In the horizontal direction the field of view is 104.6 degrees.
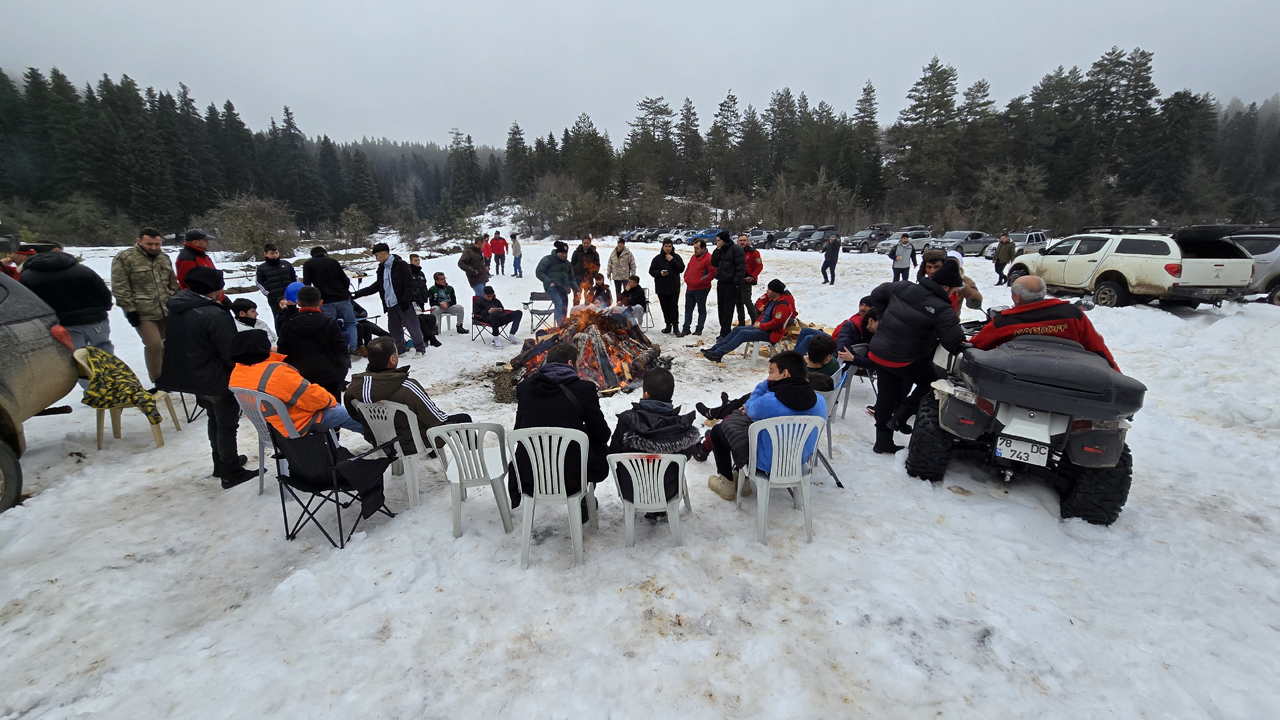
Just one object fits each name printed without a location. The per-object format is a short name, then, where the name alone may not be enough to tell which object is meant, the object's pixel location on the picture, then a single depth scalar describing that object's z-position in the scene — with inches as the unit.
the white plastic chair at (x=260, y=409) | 134.0
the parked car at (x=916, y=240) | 1035.4
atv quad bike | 125.2
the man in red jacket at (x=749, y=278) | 367.9
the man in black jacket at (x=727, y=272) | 339.9
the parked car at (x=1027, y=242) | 797.9
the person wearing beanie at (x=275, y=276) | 287.4
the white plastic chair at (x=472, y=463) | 127.6
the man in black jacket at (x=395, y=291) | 303.7
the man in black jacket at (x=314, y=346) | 180.9
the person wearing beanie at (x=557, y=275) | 361.4
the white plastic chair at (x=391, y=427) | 147.7
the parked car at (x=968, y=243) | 974.4
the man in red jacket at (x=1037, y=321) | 148.3
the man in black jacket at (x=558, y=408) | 122.5
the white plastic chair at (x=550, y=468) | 117.2
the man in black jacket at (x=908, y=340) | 163.6
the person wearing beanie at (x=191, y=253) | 217.1
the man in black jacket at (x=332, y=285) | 271.7
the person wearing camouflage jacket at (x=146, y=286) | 213.5
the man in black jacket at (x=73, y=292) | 189.2
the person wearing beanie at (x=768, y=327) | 286.8
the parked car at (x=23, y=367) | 143.6
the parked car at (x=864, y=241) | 1163.3
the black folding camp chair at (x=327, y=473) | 126.6
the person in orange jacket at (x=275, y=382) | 136.6
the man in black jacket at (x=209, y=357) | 162.1
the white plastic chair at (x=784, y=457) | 127.1
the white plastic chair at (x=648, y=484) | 120.0
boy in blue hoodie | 132.2
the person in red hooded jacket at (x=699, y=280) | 354.3
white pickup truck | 354.0
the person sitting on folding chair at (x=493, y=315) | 353.9
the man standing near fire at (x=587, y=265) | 391.2
